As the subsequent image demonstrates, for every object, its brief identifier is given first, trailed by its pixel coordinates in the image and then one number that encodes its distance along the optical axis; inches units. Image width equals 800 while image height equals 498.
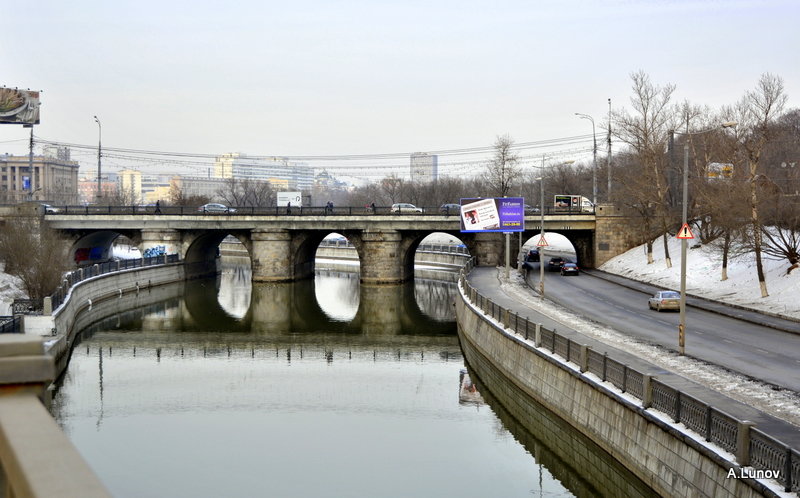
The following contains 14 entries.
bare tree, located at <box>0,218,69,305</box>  1967.3
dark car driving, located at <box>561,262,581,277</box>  2783.0
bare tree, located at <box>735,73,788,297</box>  1780.3
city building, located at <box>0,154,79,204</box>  7062.0
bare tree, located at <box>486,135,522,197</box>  3479.3
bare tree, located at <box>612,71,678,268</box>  2817.4
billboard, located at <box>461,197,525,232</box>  2378.2
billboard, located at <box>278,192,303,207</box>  3660.2
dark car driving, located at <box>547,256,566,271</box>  3097.9
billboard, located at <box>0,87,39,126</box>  3732.8
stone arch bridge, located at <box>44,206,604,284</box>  3048.7
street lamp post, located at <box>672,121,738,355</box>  1145.3
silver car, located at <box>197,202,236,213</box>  3294.8
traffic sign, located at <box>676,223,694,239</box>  1133.1
